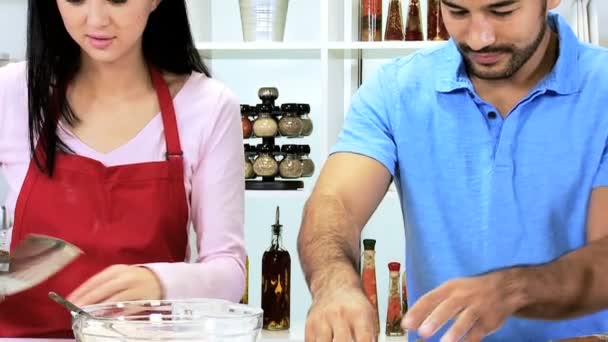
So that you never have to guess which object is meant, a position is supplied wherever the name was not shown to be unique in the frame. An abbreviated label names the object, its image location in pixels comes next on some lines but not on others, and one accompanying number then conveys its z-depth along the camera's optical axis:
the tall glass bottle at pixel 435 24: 3.12
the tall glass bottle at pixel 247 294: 3.26
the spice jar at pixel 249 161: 3.14
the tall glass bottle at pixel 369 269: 3.06
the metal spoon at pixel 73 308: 1.30
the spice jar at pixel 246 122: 3.13
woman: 1.83
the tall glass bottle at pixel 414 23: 3.13
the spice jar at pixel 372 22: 3.15
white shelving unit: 3.34
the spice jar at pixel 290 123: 3.10
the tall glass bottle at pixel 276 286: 3.12
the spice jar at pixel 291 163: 3.10
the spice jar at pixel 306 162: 3.10
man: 1.76
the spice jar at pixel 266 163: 3.11
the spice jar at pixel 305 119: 3.10
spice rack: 3.10
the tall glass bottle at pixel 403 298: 3.12
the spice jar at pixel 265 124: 3.11
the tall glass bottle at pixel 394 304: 3.09
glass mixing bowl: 1.25
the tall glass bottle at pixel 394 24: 3.15
